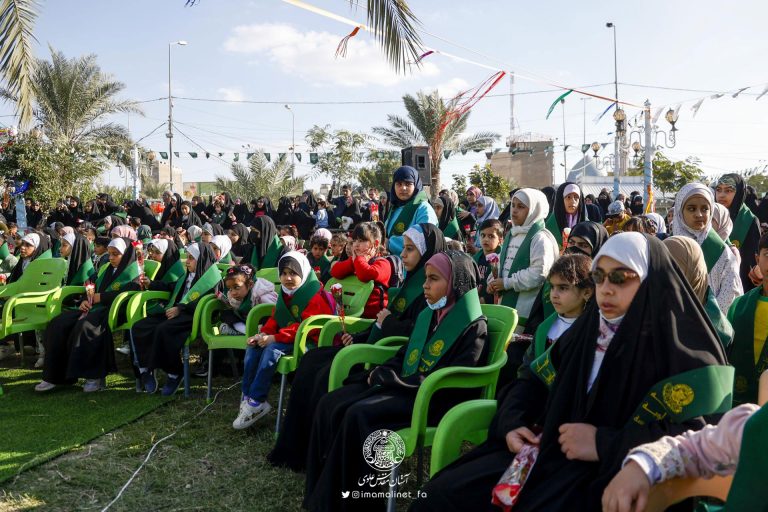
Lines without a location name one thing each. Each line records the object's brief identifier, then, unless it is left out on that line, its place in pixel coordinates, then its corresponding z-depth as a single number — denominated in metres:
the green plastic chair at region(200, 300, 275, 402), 5.14
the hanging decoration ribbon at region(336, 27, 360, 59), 6.14
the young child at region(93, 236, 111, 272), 6.93
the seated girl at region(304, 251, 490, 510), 3.05
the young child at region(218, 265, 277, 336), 5.40
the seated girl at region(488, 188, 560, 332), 4.39
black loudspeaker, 10.69
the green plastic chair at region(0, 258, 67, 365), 6.28
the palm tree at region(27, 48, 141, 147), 18.45
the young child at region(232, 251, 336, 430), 4.53
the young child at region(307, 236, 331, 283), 6.77
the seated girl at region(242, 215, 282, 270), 7.59
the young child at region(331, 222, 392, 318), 5.12
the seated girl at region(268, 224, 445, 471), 3.90
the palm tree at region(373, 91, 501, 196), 20.98
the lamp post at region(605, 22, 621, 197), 17.62
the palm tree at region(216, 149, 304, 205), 26.55
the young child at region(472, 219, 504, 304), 5.42
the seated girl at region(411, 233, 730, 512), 2.05
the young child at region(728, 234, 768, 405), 2.85
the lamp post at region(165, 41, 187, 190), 27.06
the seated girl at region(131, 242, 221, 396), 5.57
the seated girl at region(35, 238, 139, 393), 5.75
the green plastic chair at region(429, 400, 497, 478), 2.68
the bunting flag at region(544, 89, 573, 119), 10.36
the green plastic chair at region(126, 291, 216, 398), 5.52
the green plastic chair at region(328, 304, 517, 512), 3.01
